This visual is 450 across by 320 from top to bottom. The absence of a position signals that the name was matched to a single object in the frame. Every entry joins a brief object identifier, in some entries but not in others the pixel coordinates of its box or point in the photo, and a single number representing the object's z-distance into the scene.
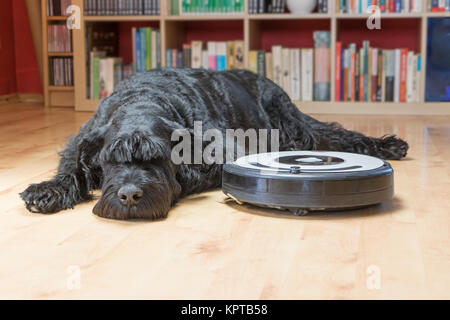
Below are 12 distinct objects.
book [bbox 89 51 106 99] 5.00
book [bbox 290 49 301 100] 4.76
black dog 1.91
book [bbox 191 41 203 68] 4.88
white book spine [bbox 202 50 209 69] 4.89
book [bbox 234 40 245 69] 4.79
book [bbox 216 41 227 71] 4.84
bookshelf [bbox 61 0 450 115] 4.59
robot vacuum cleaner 1.88
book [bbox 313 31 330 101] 4.71
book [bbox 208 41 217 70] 4.86
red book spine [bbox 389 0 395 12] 4.57
